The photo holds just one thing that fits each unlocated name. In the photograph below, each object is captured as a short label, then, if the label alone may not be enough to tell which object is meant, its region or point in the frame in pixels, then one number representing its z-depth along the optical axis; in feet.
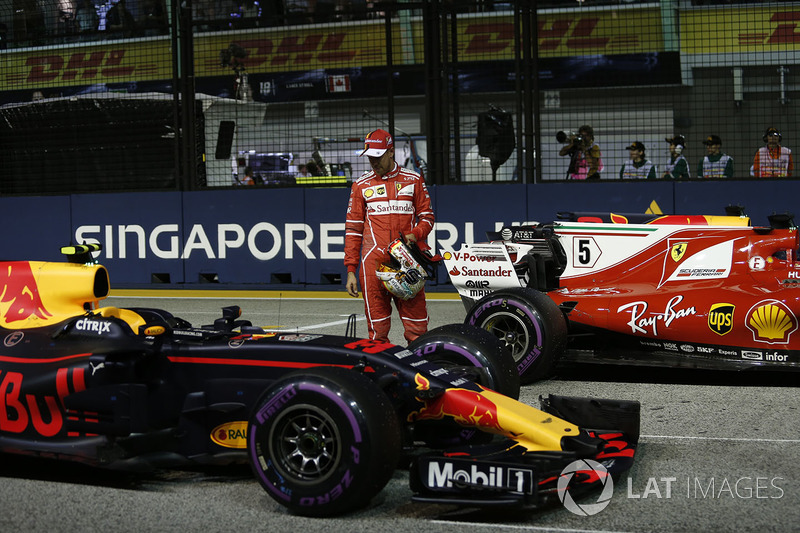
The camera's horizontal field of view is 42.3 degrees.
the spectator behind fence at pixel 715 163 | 43.55
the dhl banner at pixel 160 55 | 52.75
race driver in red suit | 23.93
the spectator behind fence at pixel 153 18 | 50.37
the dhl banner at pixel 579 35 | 53.26
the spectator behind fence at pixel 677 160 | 44.09
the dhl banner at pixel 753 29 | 44.62
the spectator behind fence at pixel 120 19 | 51.31
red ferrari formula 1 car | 22.47
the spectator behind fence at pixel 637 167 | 44.65
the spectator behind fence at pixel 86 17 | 53.16
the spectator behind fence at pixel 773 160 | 43.06
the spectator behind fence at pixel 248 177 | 50.08
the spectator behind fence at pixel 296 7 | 53.83
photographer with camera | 45.11
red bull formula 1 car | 13.21
